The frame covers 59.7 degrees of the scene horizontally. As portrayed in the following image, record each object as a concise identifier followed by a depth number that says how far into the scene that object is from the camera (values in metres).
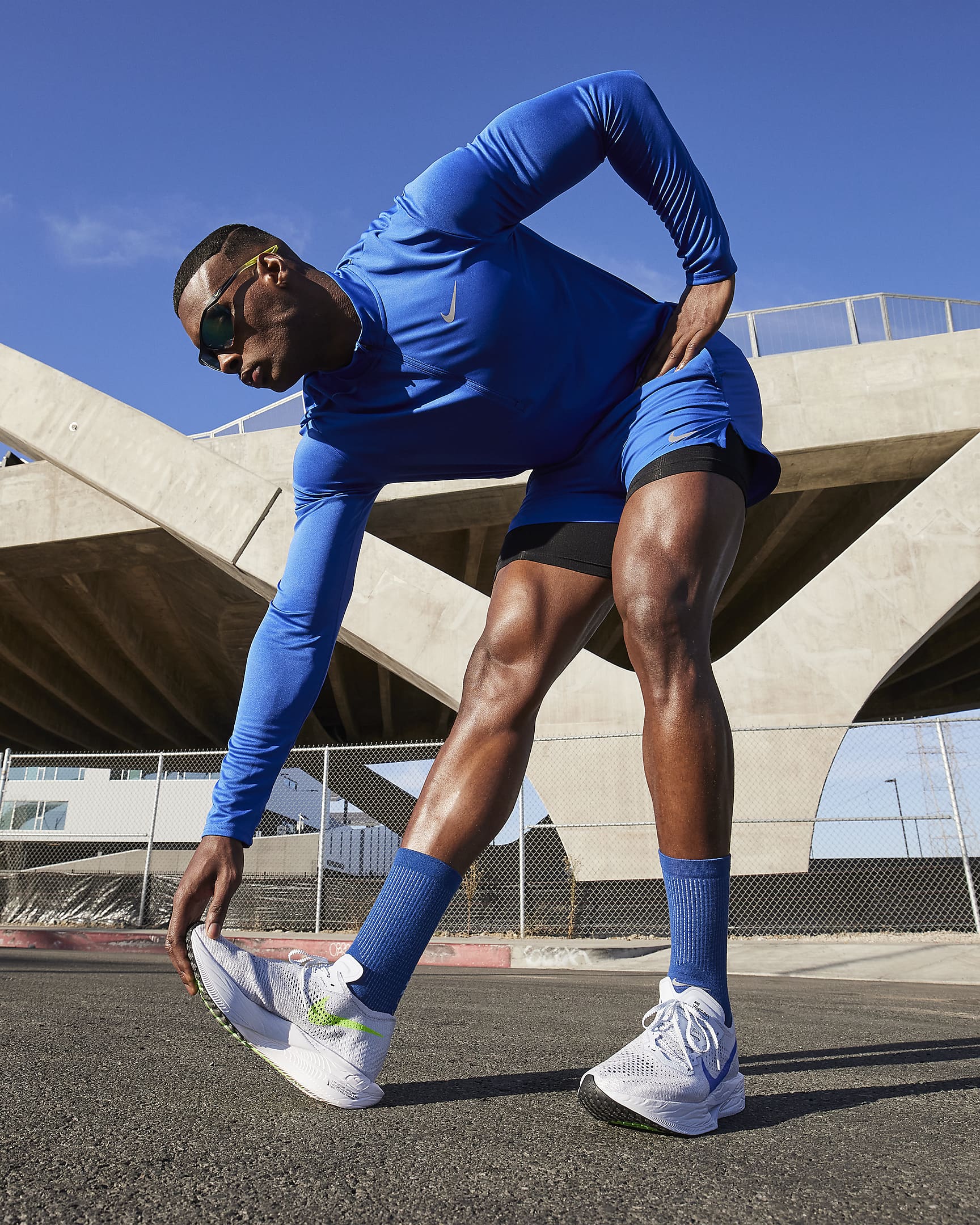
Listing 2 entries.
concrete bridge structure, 10.63
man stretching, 1.57
